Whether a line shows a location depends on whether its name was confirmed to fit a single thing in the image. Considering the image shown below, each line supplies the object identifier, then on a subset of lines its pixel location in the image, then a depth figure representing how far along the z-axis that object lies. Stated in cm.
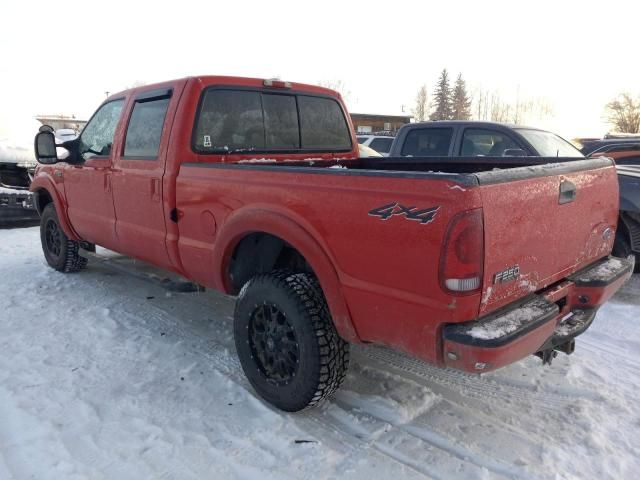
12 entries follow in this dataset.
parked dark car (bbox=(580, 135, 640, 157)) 903
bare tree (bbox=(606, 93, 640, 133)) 5641
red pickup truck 229
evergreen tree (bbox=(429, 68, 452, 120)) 6662
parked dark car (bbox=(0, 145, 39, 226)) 914
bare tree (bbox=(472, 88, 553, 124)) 8675
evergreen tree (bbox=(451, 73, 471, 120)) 6756
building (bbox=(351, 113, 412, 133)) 4428
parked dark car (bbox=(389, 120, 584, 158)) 646
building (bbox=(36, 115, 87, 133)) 4594
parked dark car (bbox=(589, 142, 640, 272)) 559
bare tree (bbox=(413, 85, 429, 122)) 8569
